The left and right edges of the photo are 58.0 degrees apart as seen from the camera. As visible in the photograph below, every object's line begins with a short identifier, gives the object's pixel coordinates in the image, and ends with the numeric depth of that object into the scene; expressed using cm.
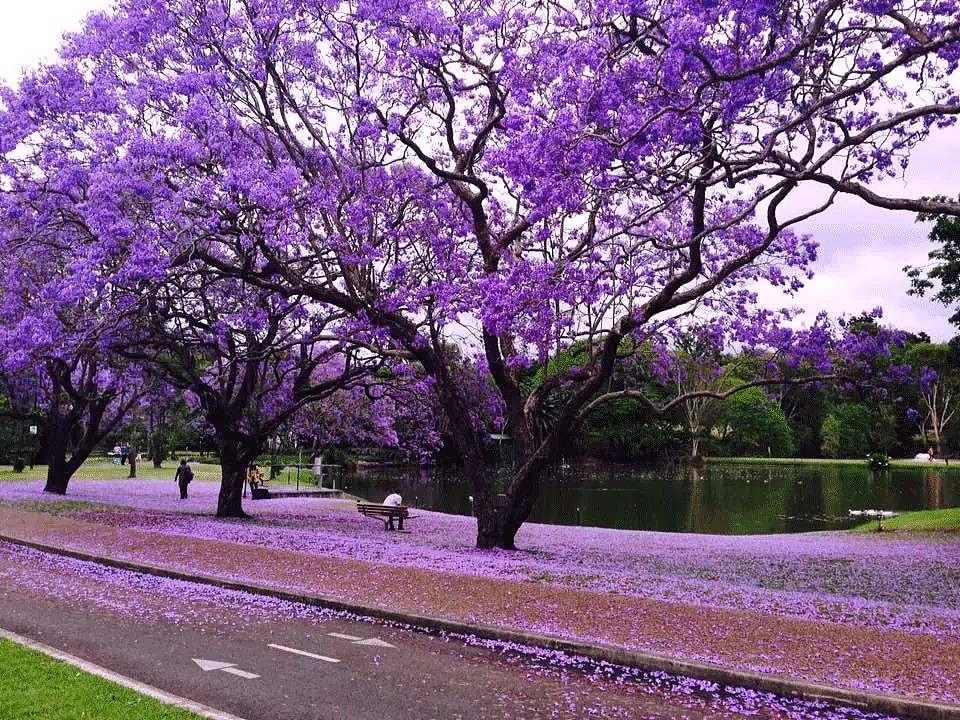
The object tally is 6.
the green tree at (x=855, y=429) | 8600
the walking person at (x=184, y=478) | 3266
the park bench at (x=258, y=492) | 3316
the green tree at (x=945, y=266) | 2377
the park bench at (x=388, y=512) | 2380
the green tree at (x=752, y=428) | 8162
